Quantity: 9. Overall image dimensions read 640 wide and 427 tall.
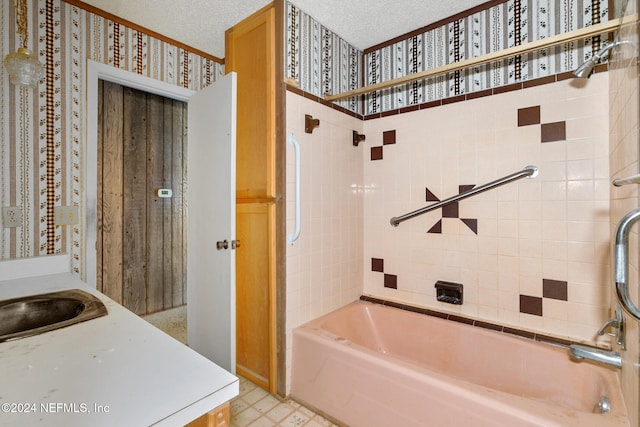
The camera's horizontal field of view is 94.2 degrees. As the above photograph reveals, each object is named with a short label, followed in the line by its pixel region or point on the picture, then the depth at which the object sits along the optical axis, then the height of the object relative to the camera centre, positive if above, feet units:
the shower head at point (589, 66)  3.93 +2.12
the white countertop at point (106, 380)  1.70 -1.12
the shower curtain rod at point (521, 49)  3.79 +2.41
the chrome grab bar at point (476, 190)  5.30 +0.43
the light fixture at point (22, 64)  4.66 +2.40
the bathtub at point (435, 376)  3.61 -2.52
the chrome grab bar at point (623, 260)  2.12 -0.36
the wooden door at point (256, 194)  5.77 +0.40
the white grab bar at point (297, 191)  5.57 +0.42
